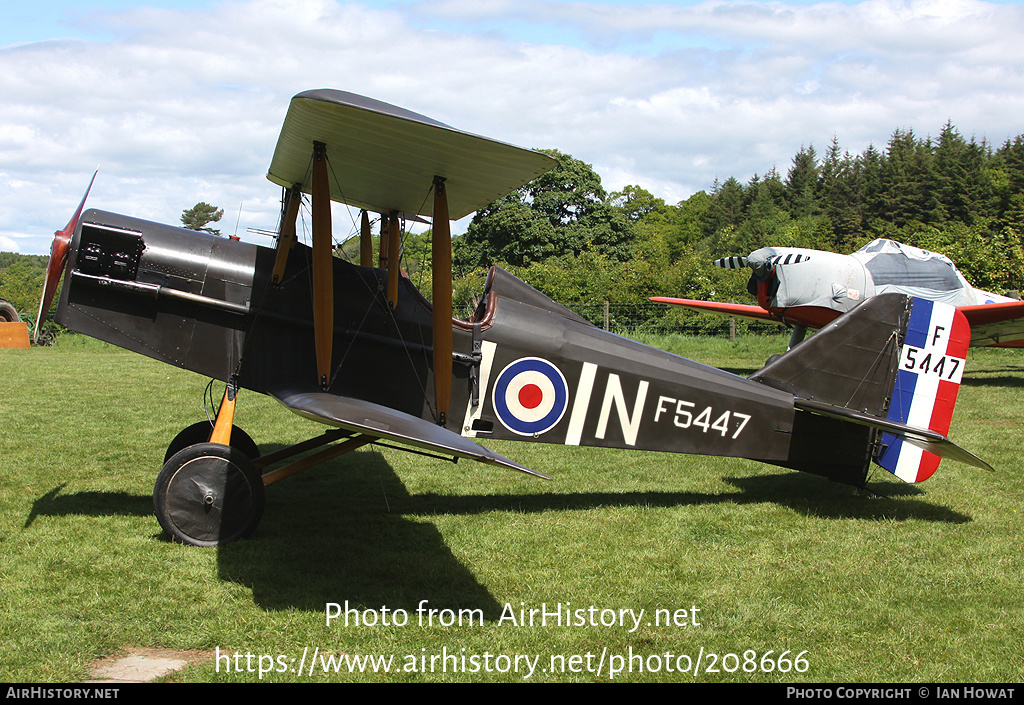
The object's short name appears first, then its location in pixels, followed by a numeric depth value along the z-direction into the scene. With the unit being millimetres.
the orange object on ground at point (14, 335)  21125
